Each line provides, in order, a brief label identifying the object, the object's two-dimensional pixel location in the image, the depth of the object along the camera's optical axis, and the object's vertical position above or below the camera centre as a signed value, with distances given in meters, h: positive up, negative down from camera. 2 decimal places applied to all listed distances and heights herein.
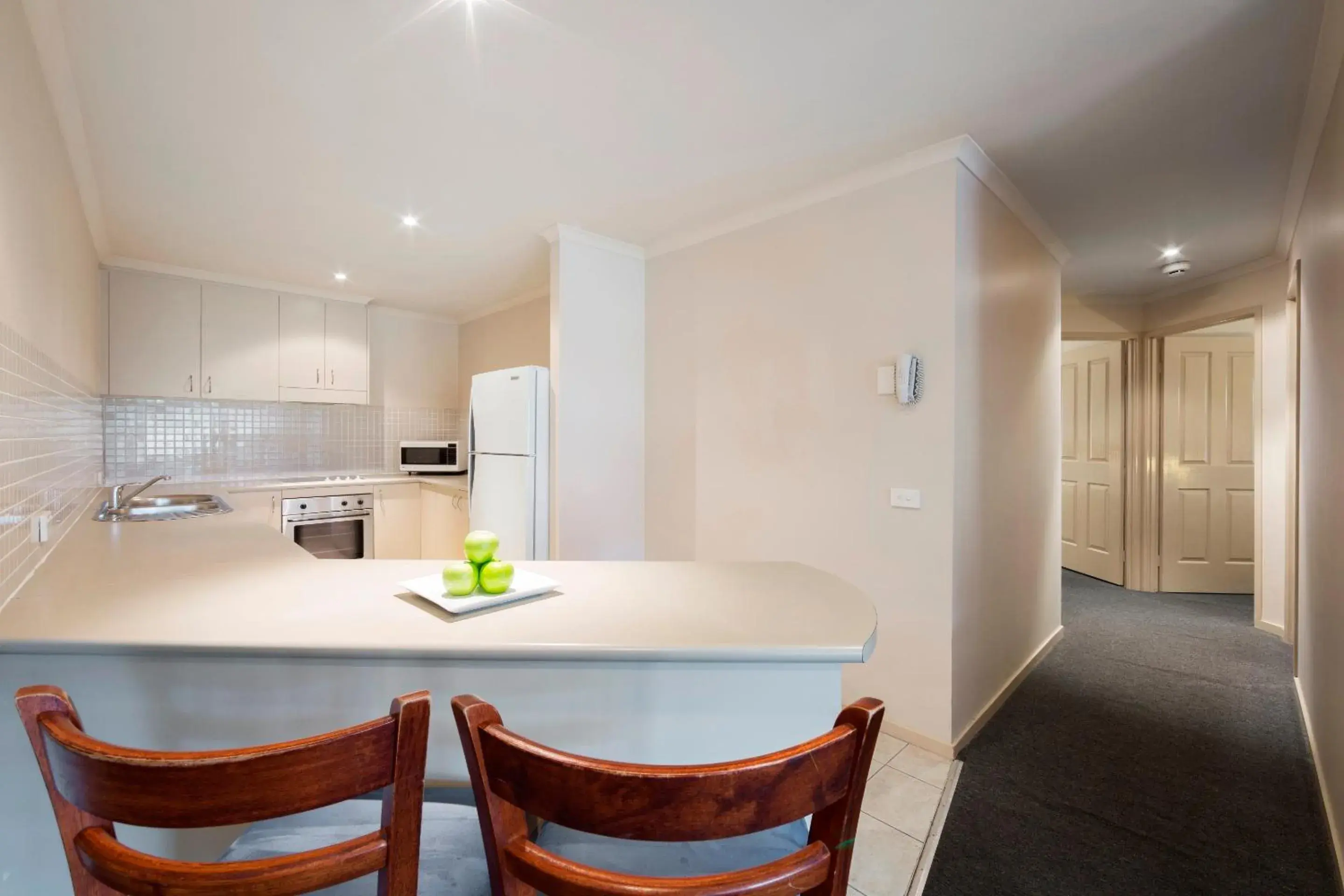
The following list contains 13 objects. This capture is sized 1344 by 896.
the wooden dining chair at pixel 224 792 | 0.57 -0.34
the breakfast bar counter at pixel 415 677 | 1.00 -0.41
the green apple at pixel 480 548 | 1.26 -0.22
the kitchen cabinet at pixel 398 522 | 4.46 -0.58
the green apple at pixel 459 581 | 1.20 -0.27
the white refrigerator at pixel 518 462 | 3.11 -0.09
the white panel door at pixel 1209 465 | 4.48 -0.14
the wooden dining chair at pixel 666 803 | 0.56 -0.35
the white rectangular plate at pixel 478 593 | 1.15 -0.30
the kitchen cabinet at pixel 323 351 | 4.32 +0.71
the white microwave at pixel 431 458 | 4.72 -0.10
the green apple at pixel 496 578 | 1.22 -0.27
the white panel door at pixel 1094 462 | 4.78 -0.13
